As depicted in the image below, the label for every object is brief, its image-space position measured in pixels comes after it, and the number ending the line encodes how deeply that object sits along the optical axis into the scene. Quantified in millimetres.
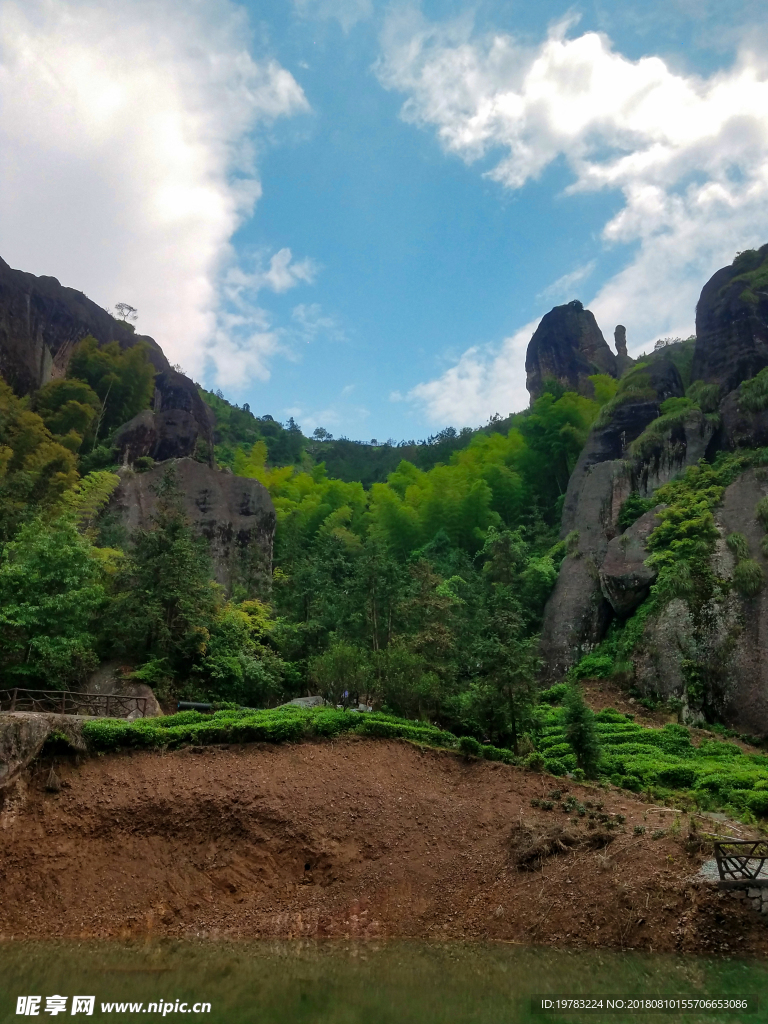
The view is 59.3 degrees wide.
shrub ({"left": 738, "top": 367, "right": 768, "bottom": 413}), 29302
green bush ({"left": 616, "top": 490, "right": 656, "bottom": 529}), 29719
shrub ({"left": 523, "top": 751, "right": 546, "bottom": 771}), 15438
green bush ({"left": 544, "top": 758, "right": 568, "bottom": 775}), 15495
